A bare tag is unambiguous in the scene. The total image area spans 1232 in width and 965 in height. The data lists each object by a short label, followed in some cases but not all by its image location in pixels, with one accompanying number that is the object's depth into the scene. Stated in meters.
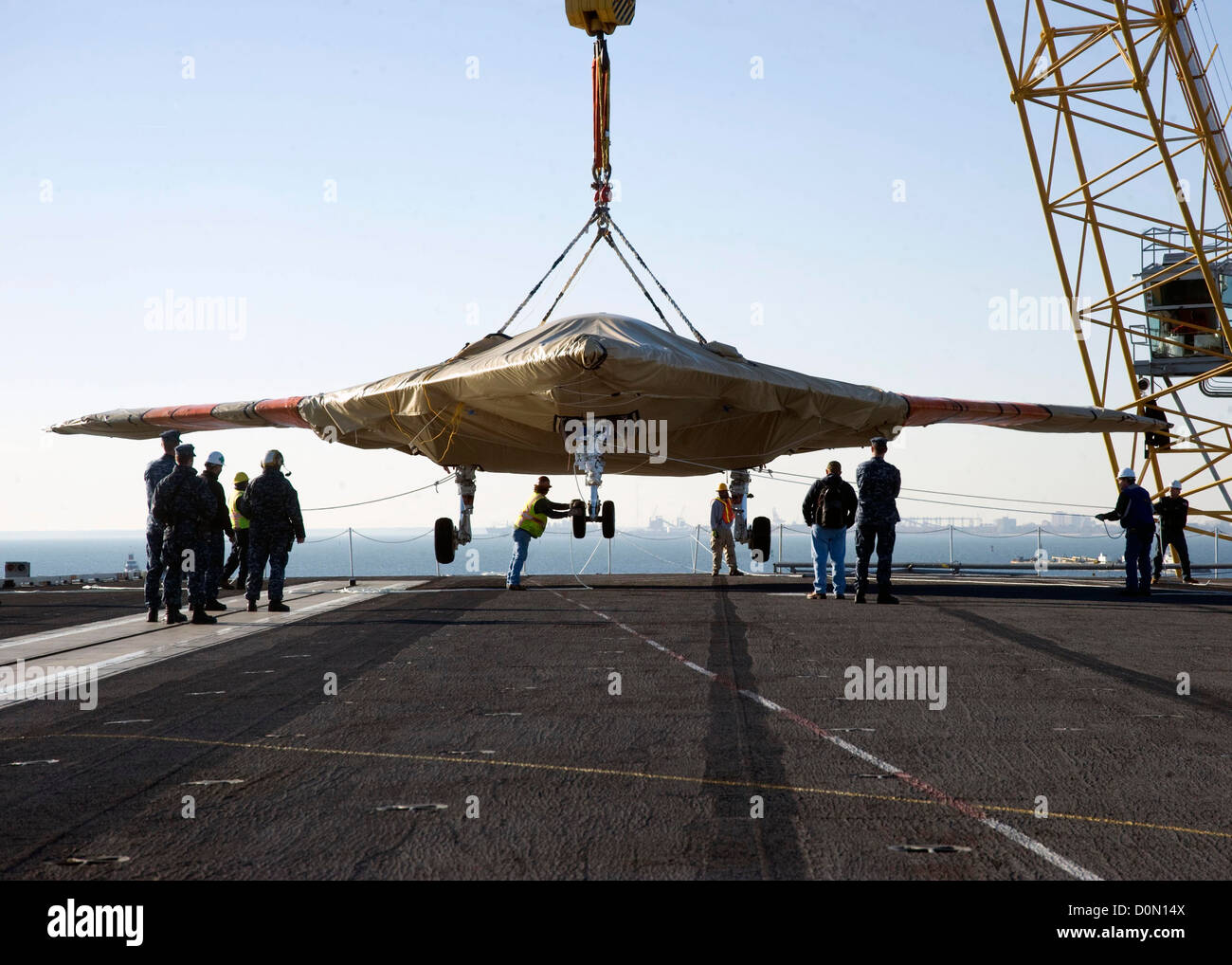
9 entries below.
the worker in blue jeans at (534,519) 18.41
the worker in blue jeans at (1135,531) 17.86
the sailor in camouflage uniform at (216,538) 13.98
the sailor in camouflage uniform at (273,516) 14.77
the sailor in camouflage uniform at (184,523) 13.30
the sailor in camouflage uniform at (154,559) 13.62
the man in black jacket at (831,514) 16.03
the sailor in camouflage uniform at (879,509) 15.28
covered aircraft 16.47
